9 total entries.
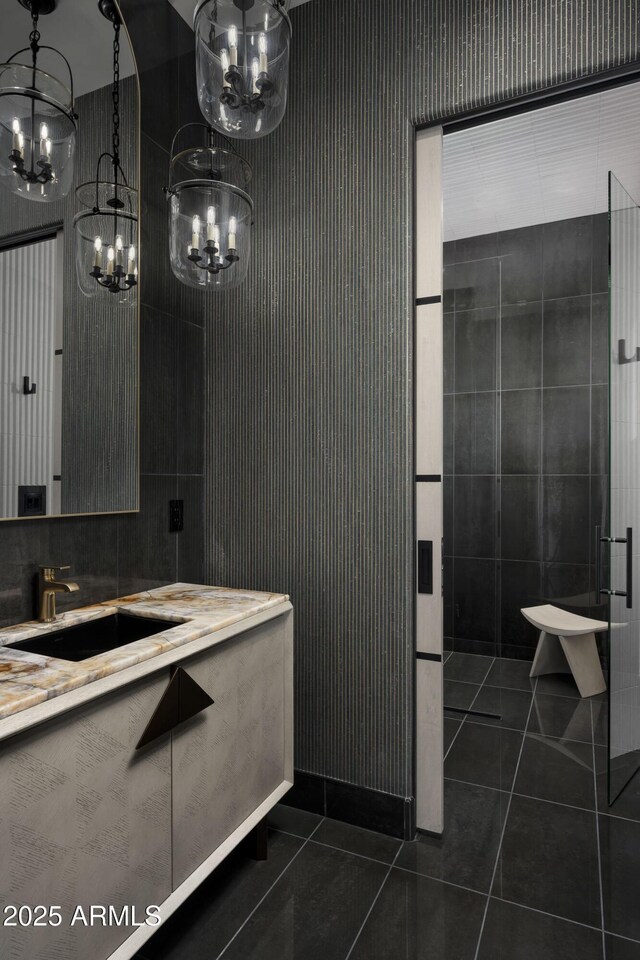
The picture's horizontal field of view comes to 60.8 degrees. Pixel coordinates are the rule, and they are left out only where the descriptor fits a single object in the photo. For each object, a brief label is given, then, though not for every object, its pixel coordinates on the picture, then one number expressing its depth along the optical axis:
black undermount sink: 1.46
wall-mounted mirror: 1.49
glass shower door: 1.98
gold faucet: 1.51
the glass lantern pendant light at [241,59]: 1.17
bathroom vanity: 0.98
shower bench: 2.29
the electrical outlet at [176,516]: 2.12
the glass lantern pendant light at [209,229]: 1.73
